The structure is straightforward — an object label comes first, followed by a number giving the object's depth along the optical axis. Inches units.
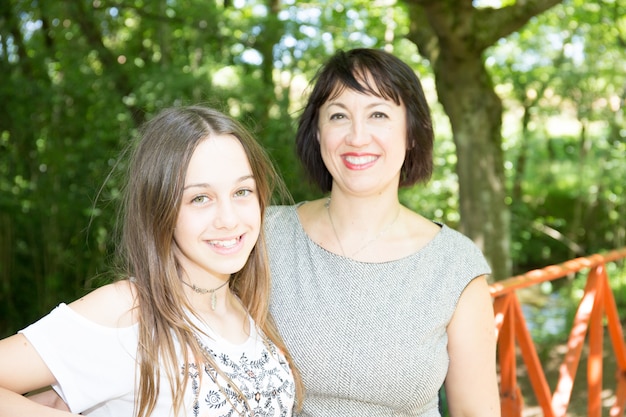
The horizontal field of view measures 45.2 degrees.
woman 81.7
